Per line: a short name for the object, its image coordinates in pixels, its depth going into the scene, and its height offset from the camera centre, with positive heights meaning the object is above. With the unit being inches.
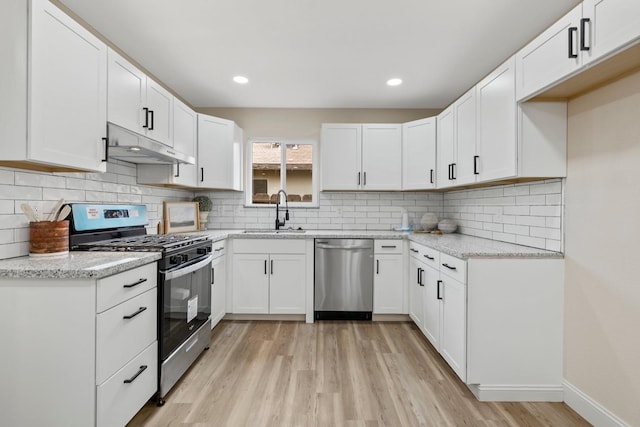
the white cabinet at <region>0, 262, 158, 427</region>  55.8 -25.6
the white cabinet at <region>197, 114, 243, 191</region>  137.0 +25.8
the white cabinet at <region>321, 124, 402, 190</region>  147.3 +27.1
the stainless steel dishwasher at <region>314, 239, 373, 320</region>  133.9 -27.0
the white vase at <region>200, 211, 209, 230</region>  151.1 -4.2
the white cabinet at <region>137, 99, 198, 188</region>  113.7 +17.5
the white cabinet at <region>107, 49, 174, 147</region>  81.3 +32.1
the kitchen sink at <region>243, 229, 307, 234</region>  146.7 -9.5
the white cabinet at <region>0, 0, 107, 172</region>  57.2 +23.8
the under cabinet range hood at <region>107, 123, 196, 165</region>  79.0 +17.0
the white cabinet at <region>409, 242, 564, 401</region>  79.6 -29.3
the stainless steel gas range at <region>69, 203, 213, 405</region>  78.1 -17.0
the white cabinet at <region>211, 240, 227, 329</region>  120.0 -28.9
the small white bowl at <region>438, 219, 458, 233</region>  138.6 -5.9
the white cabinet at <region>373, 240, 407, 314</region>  134.0 -27.4
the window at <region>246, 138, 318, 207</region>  162.4 +20.9
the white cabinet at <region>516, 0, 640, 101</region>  52.1 +33.4
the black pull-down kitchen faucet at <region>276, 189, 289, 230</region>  152.4 -1.0
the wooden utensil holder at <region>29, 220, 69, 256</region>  69.1 -6.5
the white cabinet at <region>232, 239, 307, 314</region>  133.6 -27.7
